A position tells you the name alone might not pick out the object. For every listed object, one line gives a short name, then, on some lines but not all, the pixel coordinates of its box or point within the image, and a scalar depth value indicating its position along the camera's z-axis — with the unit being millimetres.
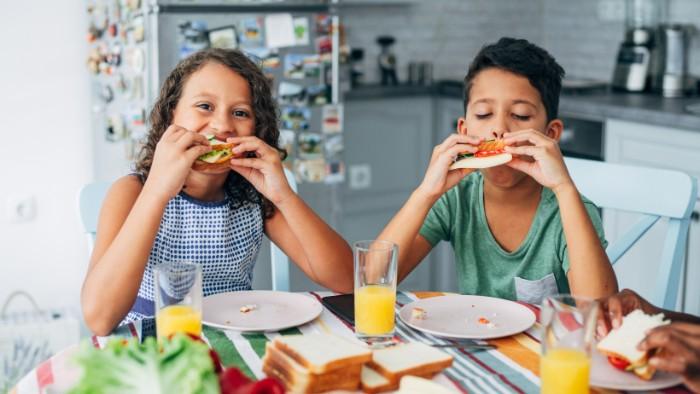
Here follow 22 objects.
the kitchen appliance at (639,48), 3439
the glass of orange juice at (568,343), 1095
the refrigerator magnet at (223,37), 2748
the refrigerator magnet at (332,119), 3002
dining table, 1198
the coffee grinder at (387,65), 3824
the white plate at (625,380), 1179
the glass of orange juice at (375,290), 1356
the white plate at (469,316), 1396
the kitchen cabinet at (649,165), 2834
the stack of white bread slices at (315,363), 1124
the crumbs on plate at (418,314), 1470
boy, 1757
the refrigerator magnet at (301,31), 2891
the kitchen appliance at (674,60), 3318
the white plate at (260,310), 1413
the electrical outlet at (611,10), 3732
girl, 1622
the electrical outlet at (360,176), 3686
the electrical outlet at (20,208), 3193
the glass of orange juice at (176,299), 1236
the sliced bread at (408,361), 1167
